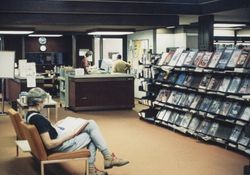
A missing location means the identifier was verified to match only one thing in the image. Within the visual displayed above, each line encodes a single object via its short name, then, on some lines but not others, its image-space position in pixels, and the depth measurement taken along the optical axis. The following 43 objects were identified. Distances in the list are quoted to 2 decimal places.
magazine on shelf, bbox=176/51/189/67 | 9.39
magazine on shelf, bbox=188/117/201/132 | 8.63
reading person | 5.53
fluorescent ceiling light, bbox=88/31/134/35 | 13.72
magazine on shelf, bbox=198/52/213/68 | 8.53
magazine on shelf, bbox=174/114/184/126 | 9.20
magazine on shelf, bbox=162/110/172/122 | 9.70
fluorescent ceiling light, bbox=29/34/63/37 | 17.58
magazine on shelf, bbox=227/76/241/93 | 7.67
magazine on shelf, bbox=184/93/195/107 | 8.96
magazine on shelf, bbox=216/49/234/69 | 8.02
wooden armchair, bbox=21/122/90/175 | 5.42
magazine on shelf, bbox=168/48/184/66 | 9.68
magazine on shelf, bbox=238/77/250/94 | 7.41
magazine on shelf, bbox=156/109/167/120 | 9.95
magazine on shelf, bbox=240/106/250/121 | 7.22
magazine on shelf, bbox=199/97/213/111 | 8.38
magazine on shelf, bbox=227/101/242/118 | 7.54
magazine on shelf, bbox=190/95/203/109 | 8.70
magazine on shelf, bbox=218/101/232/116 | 7.81
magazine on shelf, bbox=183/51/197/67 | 9.10
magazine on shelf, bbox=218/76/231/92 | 7.92
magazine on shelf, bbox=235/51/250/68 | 7.48
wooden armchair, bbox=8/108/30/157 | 6.49
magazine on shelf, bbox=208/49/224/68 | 8.27
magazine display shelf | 7.49
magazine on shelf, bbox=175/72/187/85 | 9.39
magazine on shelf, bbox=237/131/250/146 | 7.19
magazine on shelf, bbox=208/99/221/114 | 8.07
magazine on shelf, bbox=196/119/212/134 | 8.28
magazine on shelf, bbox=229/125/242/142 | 7.45
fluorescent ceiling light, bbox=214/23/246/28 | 12.85
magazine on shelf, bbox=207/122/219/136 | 8.04
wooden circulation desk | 12.57
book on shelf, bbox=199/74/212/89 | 8.48
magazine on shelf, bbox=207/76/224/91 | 8.18
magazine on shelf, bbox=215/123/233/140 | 7.76
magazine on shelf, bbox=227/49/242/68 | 7.77
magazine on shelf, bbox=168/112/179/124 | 9.42
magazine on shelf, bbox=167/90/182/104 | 9.50
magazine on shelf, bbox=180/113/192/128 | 8.91
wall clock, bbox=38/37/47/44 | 18.53
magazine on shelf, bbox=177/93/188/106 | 9.21
